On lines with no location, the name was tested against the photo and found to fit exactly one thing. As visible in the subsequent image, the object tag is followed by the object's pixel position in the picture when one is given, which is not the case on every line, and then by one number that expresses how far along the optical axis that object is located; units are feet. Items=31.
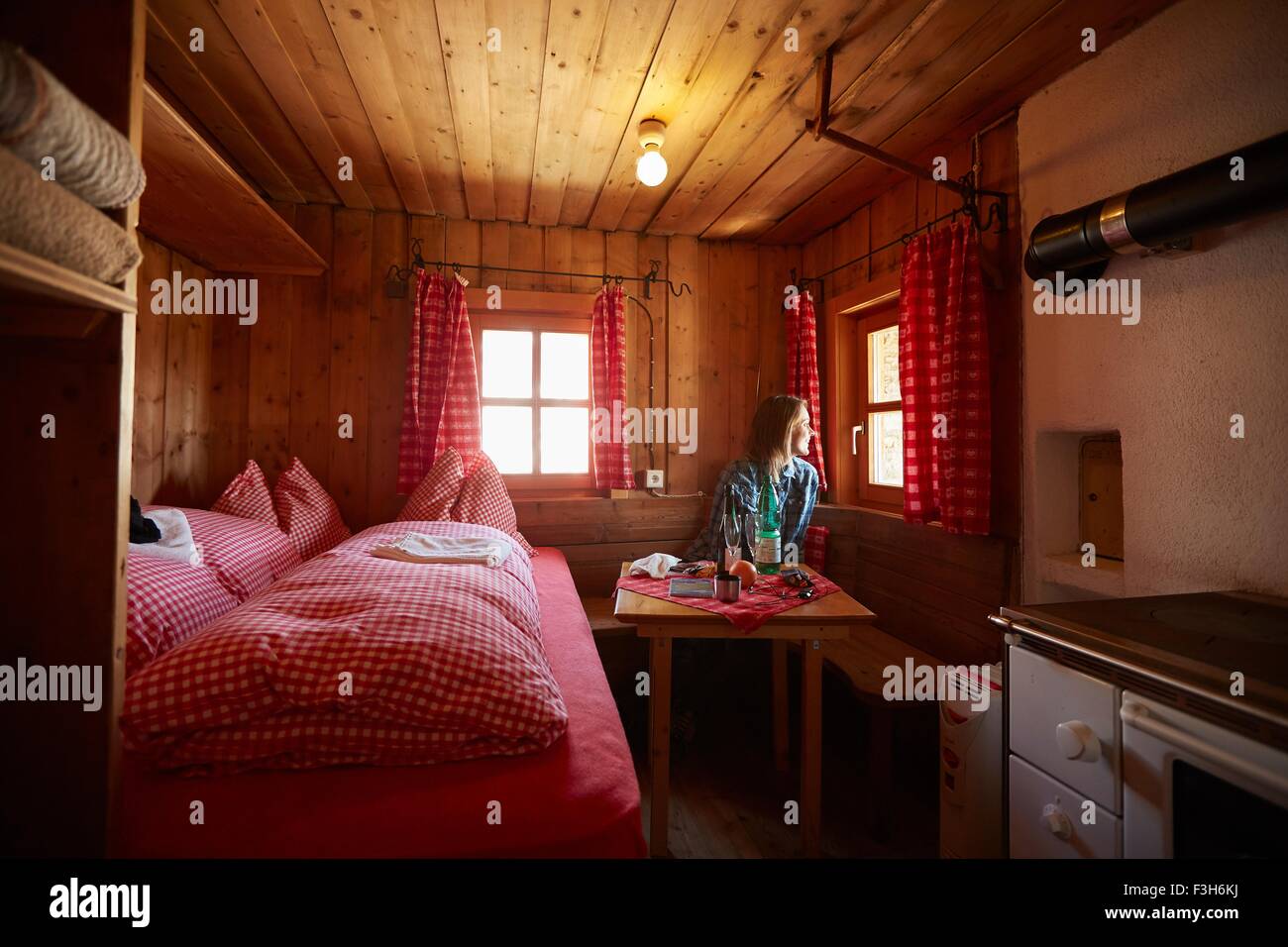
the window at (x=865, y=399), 10.37
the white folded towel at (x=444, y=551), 6.40
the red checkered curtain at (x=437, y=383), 10.19
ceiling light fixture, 7.52
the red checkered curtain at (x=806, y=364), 11.13
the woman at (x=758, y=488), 9.72
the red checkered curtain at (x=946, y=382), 7.43
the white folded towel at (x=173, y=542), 5.42
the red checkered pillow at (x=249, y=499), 8.69
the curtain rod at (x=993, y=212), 7.50
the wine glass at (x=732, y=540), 6.64
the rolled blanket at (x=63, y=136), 2.17
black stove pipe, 4.23
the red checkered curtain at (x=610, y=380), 11.01
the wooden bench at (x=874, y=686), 6.63
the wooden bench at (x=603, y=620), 8.93
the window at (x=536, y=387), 11.15
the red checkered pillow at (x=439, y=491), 9.30
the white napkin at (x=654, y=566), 7.10
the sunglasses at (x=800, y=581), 6.18
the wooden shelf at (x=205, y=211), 5.74
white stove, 3.02
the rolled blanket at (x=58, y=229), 2.19
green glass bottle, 7.39
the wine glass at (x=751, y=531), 8.02
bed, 3.22
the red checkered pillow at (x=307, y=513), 8.91
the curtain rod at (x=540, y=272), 10.53
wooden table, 5.61
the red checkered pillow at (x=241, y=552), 6.12
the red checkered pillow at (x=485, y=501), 9.41
